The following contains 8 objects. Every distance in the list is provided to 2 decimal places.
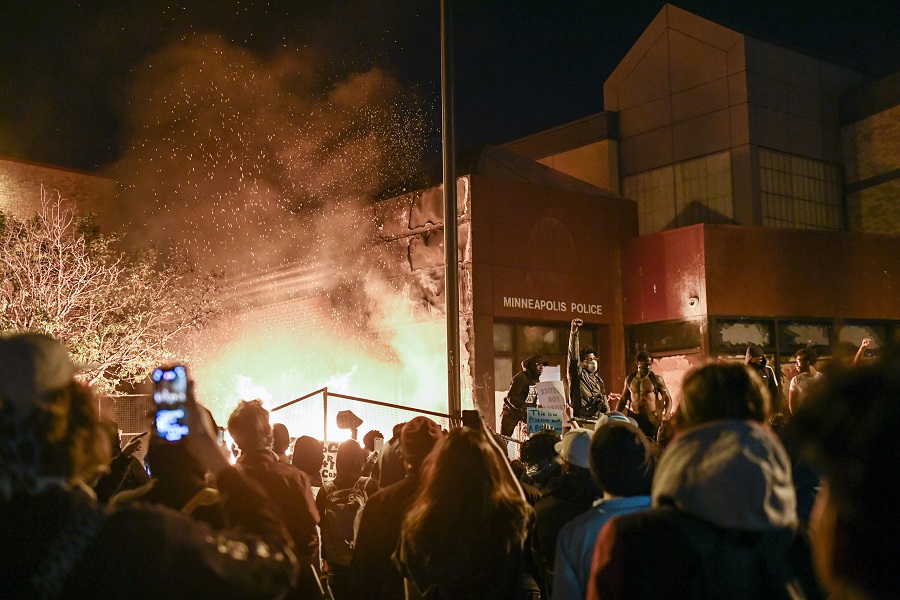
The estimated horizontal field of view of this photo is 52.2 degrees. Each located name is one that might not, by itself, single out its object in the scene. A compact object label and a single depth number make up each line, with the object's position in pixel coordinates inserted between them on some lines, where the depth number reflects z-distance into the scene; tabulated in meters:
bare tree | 20.53
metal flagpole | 10.75
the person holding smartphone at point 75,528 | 1.77
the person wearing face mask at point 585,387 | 10.87
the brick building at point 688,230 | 18.80
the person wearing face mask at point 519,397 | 12.21
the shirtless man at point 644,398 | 9.80
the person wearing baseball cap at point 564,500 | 4.54
